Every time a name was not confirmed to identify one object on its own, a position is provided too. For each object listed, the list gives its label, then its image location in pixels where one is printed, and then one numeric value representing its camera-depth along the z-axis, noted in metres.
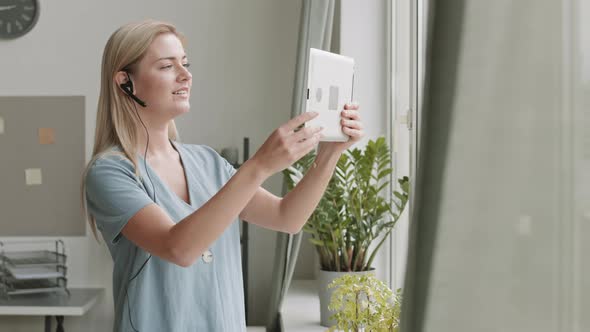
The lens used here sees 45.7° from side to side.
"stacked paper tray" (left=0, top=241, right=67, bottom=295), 3.55
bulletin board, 3.99
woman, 1.29
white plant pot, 2.38
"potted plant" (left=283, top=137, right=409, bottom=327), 2.38
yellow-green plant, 1.69
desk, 3.41
